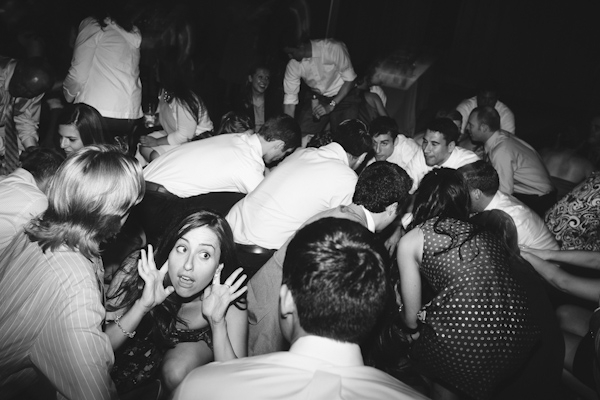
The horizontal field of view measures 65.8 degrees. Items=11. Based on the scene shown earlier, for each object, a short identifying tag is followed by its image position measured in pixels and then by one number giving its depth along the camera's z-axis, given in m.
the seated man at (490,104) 5.12
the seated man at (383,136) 3.79
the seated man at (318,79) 4.98
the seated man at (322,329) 1.00
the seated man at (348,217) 2.04
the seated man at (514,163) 3.97
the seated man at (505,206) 2.79
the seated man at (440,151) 3.67
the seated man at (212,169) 2.94
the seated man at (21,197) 1.85
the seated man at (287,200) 2.69
